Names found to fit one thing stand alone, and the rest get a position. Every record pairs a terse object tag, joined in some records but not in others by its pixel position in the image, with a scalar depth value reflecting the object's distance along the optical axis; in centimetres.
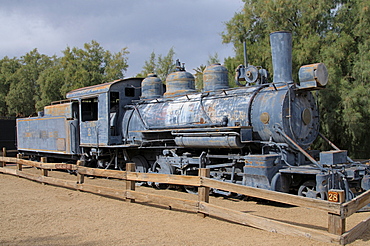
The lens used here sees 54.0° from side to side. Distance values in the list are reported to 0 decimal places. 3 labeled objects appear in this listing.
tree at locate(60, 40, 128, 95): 3064
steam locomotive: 812
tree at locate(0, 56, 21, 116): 4009
